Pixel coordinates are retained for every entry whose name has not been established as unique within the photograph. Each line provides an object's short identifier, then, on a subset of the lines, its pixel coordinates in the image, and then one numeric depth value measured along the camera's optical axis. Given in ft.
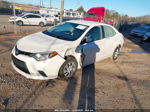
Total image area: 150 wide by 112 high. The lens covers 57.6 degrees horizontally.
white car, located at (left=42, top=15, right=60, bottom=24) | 80.11
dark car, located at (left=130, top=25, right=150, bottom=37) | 48.73
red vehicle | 60.39
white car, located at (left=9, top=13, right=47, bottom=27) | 57.57
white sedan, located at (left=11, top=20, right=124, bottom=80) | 11.02
